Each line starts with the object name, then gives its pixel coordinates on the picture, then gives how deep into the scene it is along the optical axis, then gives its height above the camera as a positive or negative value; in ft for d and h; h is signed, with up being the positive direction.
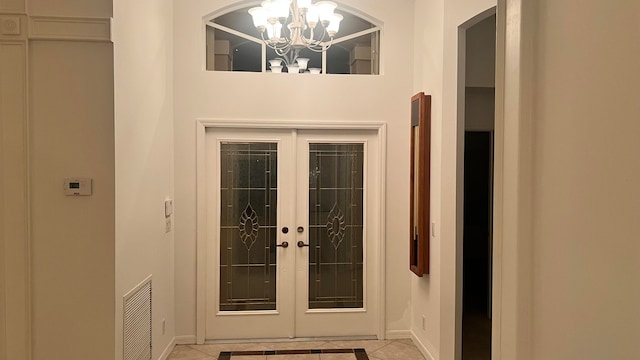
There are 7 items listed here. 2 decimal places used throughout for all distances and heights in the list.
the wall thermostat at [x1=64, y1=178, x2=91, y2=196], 9.02 -0.32
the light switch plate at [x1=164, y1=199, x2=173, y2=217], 13.17 -1.04
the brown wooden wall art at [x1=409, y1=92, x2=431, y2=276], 13.25 -0.23
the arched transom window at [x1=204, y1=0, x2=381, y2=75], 14.73 +3.95
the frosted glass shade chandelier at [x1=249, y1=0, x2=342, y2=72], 11.21 +3.76
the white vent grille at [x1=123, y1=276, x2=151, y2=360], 10.00 -3.45
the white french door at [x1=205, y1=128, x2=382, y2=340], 14.73 -1.96
